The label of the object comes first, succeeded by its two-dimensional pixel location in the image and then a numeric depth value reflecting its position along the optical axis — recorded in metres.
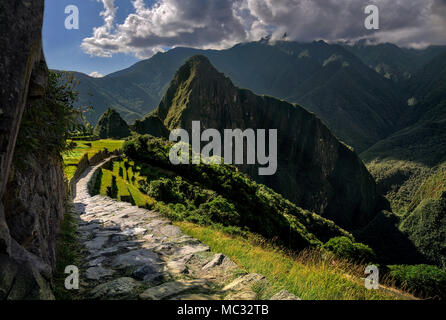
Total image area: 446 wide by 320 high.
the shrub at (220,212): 15.46
